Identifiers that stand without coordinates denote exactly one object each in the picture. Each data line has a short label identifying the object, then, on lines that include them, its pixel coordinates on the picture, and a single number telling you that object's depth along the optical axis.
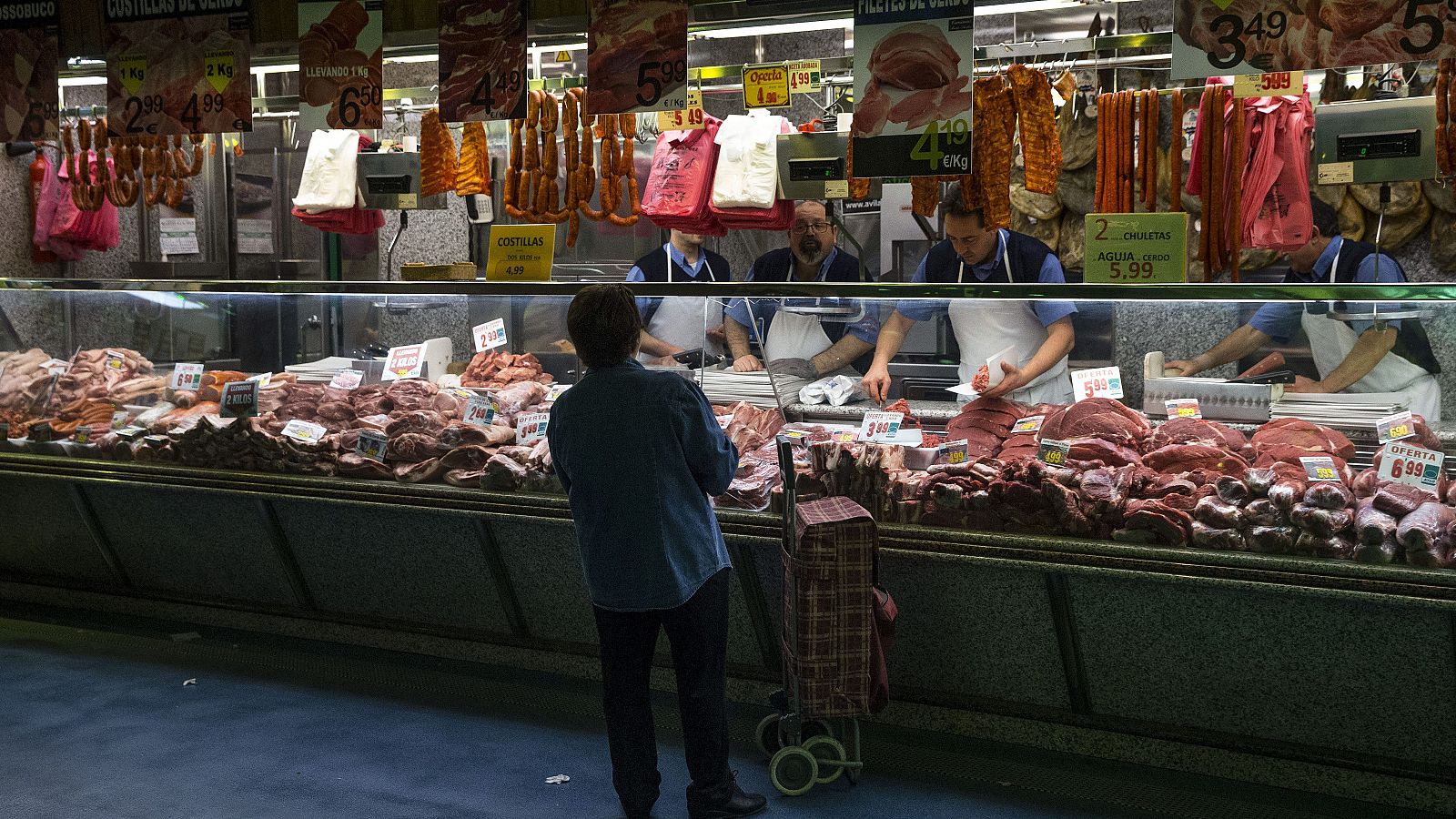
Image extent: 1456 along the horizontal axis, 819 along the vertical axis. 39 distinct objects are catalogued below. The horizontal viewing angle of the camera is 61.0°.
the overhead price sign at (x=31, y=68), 5.77
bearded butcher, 4.61
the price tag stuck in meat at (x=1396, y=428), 3.91
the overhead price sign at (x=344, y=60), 5.19
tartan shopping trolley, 3.82
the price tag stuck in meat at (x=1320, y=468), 3.81
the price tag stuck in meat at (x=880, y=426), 4.54
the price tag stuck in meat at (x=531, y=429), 5.00
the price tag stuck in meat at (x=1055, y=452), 4.18
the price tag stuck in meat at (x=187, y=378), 5.88
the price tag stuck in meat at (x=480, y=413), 5.13
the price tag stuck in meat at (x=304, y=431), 5.22
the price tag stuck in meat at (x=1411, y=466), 3.74
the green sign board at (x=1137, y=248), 3.95
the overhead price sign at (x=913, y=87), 4.26
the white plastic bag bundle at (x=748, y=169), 6.09
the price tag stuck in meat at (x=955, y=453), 4.37
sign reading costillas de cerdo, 5.45
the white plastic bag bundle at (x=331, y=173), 6.85
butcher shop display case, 3.84
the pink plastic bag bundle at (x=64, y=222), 8.59
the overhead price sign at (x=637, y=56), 4.64
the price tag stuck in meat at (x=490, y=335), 5.42
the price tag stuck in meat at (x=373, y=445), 5.07
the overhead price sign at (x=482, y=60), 4.89
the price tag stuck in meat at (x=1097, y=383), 4.50
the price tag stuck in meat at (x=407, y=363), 5.66
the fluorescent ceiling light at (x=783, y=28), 4.69
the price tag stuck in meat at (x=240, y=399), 5.48
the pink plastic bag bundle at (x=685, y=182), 6.25
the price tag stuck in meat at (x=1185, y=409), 4.39
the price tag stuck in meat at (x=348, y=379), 5.64
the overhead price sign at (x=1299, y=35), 3.69
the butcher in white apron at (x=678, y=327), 4.78
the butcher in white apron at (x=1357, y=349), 3.91
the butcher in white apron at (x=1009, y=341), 4.47
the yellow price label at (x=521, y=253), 4.95
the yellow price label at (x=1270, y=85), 4.63
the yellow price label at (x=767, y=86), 5.50
